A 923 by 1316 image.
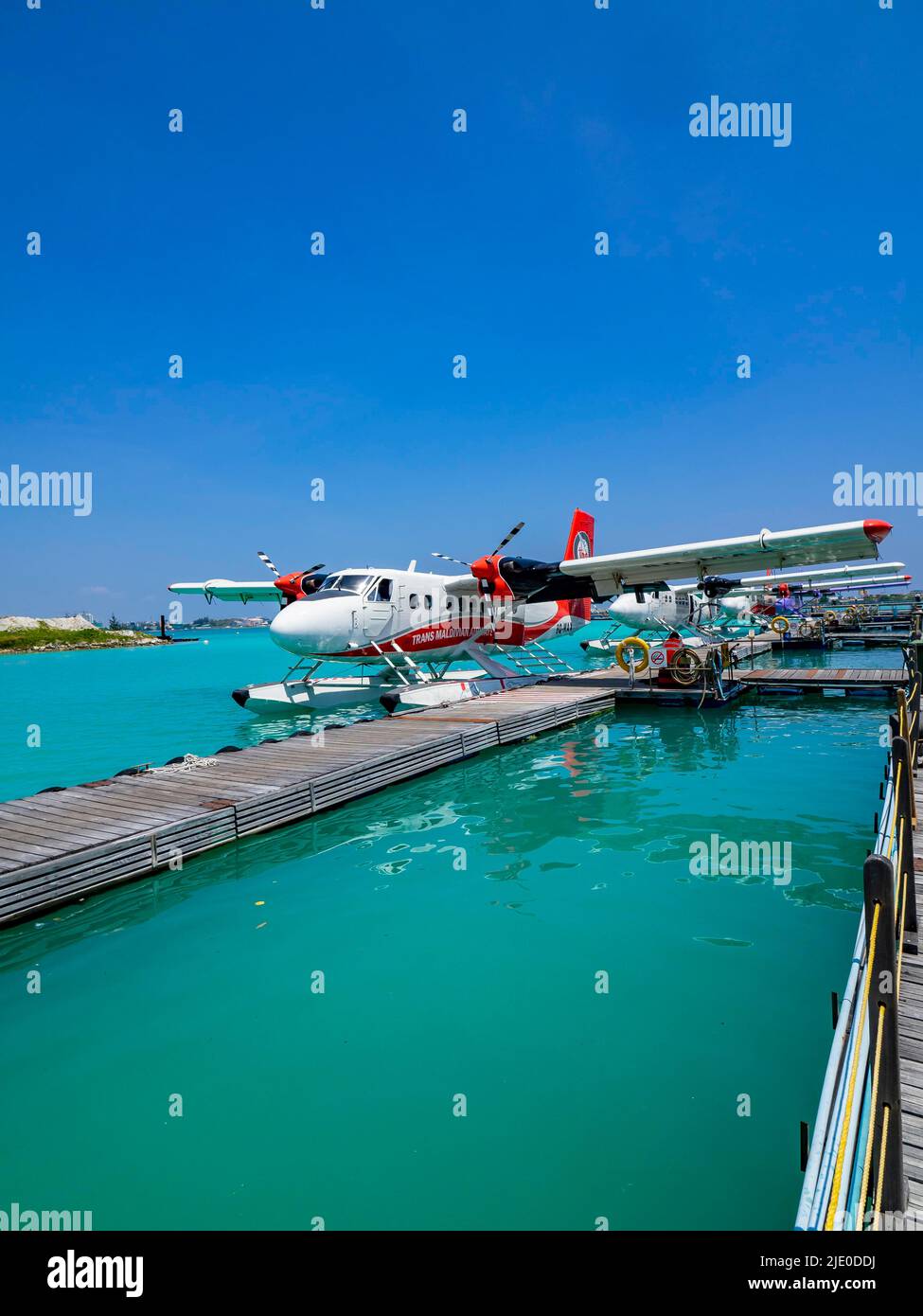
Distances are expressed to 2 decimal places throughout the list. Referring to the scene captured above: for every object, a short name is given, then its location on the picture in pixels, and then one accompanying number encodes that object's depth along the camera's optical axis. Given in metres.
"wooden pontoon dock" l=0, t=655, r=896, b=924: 7.17
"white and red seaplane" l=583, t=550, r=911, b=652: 38.09
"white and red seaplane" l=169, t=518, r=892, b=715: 17.64
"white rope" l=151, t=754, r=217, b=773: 11.16
